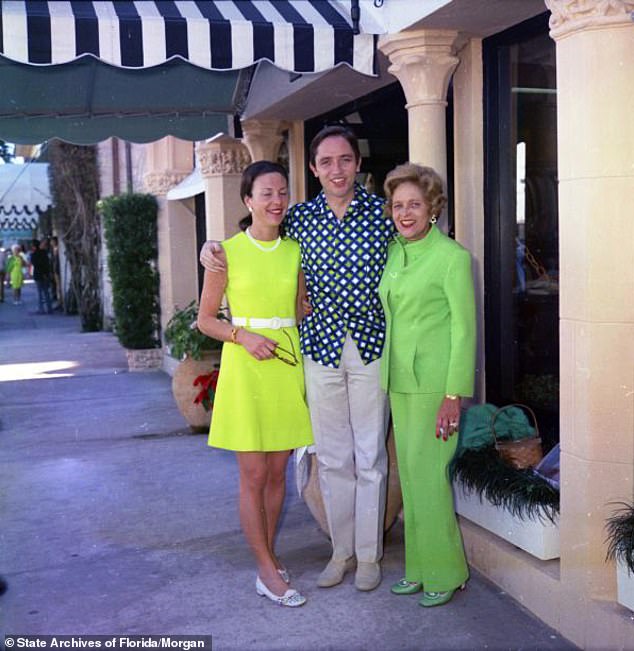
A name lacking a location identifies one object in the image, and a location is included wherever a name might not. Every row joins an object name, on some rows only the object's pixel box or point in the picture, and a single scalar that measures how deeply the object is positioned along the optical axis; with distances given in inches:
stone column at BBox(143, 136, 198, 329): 438.3
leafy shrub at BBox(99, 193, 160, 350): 448.8
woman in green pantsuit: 135.7
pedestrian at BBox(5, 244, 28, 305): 1023.6
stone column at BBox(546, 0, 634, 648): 123.0
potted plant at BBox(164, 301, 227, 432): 289.1
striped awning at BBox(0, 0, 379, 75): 160.4
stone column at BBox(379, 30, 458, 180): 174.6
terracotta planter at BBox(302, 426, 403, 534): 167.3
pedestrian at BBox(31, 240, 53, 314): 852.0
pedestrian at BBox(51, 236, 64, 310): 912.9
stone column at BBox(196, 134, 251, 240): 359.3
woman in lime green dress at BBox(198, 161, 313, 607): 145.3
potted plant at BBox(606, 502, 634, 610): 122.6
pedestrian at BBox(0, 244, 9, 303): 1021.8
